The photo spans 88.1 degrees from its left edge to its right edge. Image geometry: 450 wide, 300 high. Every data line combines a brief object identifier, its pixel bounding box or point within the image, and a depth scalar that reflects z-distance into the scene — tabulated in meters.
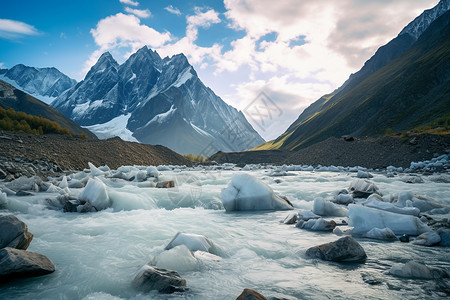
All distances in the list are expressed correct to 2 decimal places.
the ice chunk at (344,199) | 9.79
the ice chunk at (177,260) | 4.06
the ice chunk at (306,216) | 7.08
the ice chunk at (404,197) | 7.93
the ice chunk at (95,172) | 17.20
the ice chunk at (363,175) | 17.69
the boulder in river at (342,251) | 4.27
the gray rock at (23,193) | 9.68
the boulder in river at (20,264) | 3.44
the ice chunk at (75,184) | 12.34
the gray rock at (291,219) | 7.12
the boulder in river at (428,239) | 4.84
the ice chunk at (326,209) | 8.03
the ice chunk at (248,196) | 9.27
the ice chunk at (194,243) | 4.84
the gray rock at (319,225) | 6.30
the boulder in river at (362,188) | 10.90
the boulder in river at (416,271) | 3.50
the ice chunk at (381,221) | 5.65
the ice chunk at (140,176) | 16.52
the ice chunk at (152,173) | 18.50
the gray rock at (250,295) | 2.65
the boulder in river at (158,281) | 3.27
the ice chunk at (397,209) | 6.54
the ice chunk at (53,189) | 10.70
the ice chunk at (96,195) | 8.77
